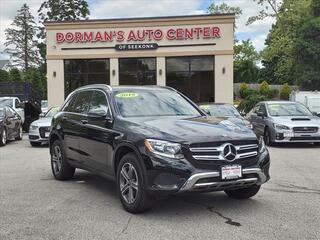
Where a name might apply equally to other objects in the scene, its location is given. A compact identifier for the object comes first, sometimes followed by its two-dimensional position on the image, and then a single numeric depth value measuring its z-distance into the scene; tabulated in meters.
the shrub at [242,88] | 32.30
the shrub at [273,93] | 30.02
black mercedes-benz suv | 3.87
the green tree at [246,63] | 48.00
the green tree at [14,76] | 39.14
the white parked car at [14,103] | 14.94
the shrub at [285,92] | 29.42
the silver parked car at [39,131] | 10.41
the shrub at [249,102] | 22.89
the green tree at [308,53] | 27.75
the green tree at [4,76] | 37.40
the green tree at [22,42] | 53.29
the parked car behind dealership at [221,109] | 10.45
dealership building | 18.67
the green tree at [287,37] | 31.12
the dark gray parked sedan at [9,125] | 11.17
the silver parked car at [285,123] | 9.74
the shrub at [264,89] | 29.71
